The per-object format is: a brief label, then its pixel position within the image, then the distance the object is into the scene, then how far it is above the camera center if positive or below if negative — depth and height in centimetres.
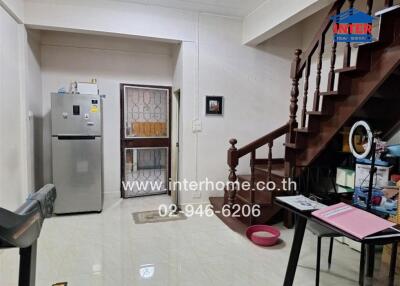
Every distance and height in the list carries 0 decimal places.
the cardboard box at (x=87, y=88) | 398 +52
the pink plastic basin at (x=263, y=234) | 296 -126
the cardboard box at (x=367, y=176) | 270 -49
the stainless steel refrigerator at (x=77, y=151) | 383 -42
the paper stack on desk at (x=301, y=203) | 176 -53
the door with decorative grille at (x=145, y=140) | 480 -29
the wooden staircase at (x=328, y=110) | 223 +20
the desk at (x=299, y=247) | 167 -85
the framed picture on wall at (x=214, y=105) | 427 +33
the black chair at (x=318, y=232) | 203 -82
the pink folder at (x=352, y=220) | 138 -51
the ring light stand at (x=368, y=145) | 198 -14
